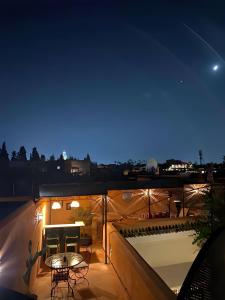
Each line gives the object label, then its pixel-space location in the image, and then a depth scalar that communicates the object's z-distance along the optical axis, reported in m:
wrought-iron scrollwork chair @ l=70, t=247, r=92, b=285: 7.09
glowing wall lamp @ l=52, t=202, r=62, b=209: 8.98
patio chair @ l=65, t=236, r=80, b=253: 8.81
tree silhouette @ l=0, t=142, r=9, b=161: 29.59
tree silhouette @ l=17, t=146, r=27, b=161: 38.53
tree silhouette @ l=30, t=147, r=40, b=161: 40.97
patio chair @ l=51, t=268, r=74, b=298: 6.50
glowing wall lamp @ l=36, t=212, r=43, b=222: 7.48
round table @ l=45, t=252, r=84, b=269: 6.51
